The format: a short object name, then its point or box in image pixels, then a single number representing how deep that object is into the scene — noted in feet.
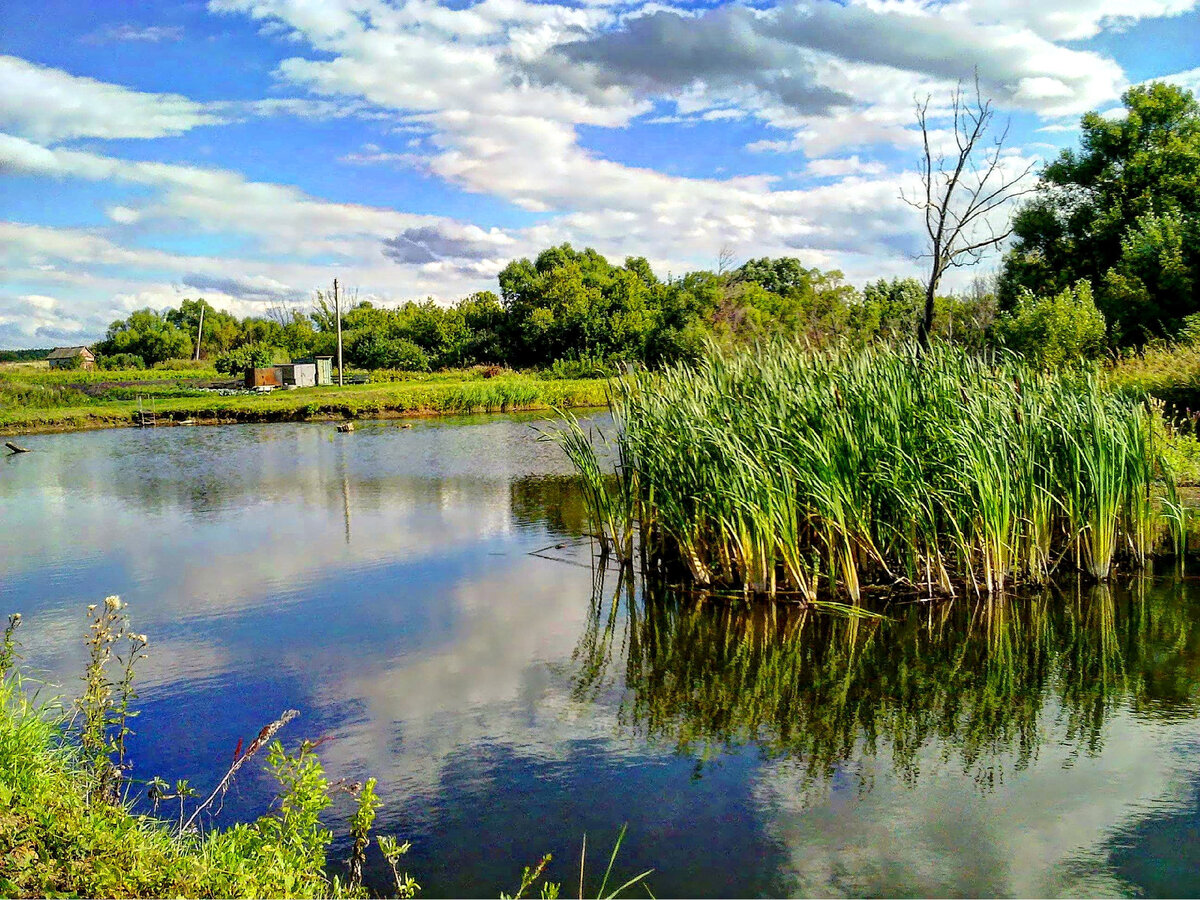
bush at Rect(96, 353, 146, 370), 204.47
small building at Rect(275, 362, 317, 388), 145.07
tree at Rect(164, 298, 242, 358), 236.22
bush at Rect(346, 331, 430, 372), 165.48
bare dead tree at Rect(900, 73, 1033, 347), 59.62
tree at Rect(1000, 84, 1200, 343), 76.79
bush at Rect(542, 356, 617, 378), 148.77
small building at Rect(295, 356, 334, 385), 147.84
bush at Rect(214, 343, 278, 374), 151.94
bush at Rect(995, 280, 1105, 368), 64.59
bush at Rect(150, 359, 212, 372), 193.16
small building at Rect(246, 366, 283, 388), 138.41
